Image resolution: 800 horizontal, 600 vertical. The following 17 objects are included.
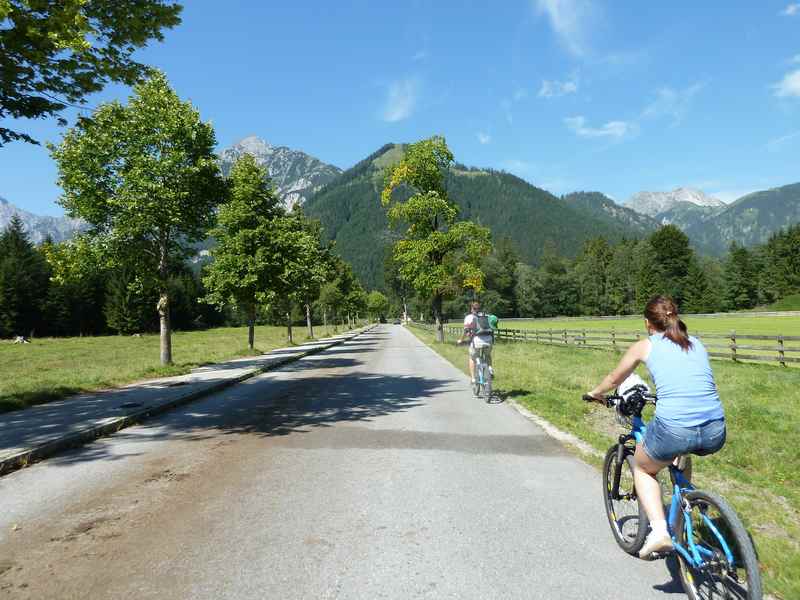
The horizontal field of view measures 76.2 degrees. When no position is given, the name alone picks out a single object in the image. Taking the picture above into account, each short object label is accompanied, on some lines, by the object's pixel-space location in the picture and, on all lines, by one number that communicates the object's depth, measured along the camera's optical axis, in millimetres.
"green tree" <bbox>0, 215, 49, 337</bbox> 54812
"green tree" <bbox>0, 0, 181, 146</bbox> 6555
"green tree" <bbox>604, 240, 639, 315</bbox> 93812
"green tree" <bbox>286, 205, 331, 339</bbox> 26466
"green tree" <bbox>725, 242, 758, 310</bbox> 86438
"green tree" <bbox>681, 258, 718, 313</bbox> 81312
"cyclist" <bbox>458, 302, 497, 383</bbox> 11297
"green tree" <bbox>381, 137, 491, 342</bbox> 31328
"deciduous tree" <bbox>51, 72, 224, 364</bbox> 16016
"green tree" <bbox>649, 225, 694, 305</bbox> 85312
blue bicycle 2629
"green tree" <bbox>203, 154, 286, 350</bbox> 25203
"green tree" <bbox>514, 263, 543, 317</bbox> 99312
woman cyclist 3094
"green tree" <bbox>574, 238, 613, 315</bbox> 97938
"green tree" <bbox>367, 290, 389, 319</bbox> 133750
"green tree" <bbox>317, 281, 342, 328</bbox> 51875
